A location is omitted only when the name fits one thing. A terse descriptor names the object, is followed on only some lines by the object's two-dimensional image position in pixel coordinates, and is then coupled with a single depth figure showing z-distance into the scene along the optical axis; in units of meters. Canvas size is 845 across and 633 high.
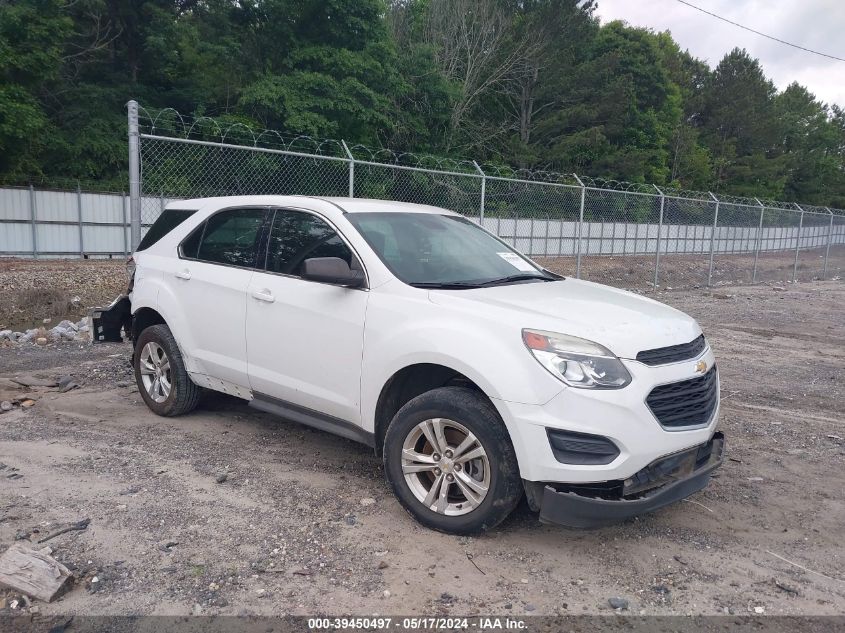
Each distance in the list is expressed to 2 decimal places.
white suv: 3.33
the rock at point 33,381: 6.58
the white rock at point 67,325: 9.93
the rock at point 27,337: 9.55
